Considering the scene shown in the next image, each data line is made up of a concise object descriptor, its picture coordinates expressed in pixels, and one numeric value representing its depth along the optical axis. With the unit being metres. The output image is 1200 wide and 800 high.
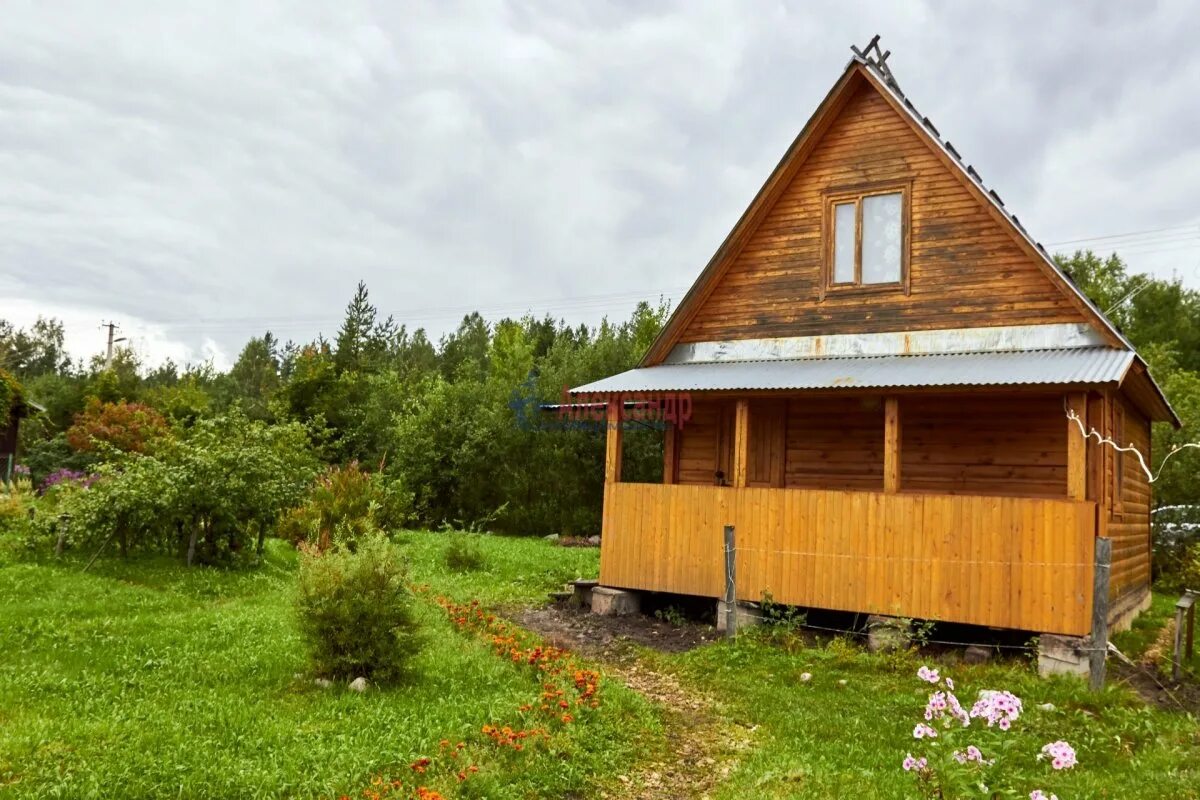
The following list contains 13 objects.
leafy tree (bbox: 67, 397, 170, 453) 27.53
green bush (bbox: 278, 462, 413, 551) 17.45
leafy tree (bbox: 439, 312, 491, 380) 56.50
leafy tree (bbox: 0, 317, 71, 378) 71.94
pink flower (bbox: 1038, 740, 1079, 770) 4.32
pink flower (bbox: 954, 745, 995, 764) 4.45
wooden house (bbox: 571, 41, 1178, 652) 10.20
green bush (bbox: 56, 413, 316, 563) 12.64
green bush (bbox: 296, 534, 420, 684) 7.54
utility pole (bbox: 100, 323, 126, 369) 58.44
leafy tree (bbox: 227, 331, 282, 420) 37.19
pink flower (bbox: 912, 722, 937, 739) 4.49
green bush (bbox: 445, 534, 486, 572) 16.92
